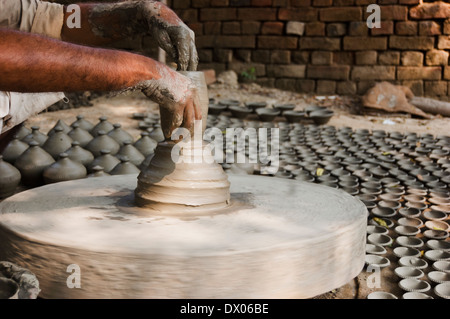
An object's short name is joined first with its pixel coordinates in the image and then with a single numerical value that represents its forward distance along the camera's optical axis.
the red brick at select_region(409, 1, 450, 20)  7.25
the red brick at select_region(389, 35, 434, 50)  7.41
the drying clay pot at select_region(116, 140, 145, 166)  3.56
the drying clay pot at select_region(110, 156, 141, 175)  3.17
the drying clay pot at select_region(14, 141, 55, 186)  3.31
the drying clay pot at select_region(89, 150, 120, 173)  3.34
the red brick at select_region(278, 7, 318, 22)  7.76
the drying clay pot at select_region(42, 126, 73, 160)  3.70
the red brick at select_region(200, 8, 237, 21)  8.04
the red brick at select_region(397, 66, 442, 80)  7.48
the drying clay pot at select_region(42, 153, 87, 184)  3.15
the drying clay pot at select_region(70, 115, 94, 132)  4.42
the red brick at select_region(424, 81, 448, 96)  7.50
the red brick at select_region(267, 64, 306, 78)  7.95
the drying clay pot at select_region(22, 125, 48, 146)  3.94
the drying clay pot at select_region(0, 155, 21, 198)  3.07
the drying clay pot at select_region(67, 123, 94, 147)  4.02
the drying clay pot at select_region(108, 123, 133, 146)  4.04
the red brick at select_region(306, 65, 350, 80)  7.77
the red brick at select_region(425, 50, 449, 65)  7.40
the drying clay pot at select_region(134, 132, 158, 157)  3.86
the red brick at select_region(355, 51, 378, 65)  7.63
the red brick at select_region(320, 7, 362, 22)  7.55
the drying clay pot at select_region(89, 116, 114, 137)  4.29
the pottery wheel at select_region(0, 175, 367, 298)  1.55
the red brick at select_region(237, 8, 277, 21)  7.89
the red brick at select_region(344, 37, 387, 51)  7.58
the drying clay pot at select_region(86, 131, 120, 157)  3.79
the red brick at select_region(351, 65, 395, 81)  7.61
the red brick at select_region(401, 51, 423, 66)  7.48
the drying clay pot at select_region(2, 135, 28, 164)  3.55
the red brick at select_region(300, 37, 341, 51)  7.76
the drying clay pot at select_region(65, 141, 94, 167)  3.49
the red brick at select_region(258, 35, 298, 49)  7.93
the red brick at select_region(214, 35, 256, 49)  8.07
